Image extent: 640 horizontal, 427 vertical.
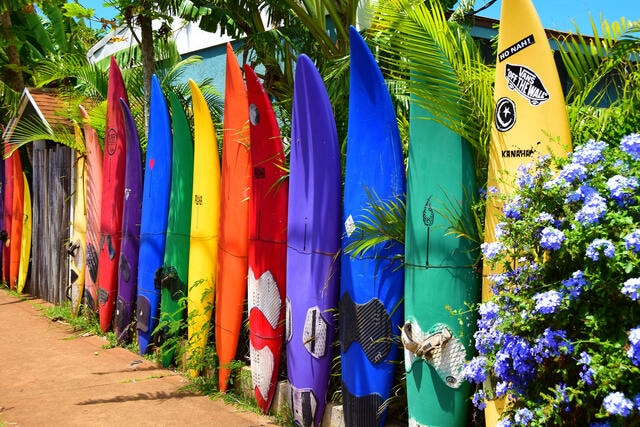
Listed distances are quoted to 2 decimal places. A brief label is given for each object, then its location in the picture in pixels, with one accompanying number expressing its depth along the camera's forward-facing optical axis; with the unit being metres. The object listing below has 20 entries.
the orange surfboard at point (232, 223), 4.84
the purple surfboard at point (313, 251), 4.03
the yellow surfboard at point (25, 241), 9.16
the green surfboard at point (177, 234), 5.50
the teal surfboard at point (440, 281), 3.26
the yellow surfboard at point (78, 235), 7.32
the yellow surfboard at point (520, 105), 2.96
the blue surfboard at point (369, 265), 3.67
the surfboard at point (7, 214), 9.66
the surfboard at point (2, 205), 10.00
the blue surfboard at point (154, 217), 5.81
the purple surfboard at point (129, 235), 6.24
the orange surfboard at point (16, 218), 9.38
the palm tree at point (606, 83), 2.79
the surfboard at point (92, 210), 6.94
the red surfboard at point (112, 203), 6.55
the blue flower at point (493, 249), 2.53
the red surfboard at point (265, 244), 4.44
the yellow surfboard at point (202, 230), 5.17
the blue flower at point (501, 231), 2.58
